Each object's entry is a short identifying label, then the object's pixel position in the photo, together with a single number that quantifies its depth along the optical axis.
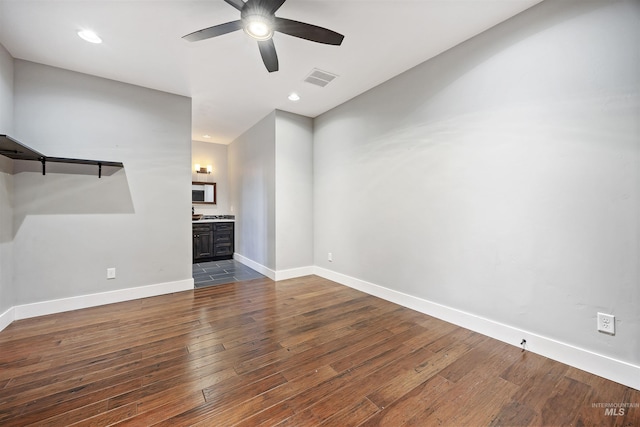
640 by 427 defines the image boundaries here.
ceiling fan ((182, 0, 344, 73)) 1.75
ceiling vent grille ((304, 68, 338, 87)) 3.10
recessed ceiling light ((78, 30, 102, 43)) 2.35
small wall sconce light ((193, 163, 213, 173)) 6.06
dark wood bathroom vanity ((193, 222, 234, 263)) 5.45
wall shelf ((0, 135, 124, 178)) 2.22
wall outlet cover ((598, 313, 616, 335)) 1.76
